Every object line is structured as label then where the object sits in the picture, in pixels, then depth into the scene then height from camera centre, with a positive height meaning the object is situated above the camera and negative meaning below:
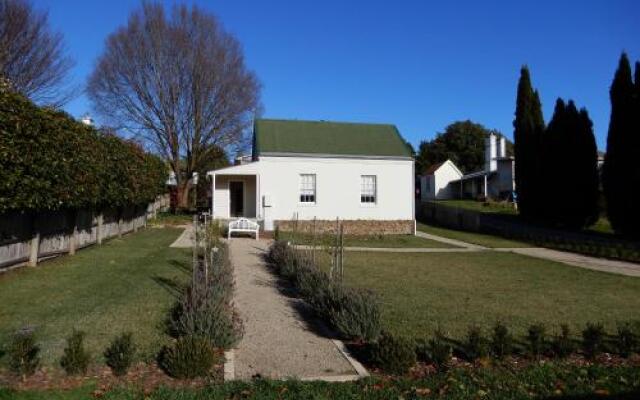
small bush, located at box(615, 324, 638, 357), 6.70 -1.71
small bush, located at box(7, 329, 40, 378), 5.42 -1.53
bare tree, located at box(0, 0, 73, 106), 24.89 +7.32
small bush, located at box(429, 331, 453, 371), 5.99 -1.65
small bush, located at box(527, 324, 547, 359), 6.51 -1.63
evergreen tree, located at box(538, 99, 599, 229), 30.09 +1.88
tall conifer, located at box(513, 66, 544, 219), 33.62 +3.81
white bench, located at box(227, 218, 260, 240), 22.95 -0.90
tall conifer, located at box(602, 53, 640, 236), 24.12 +2.28
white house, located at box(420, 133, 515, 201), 50.47 +2.72
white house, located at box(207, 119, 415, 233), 27.67 +1.23
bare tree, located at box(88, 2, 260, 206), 33.66 +7.88
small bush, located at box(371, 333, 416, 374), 5.82 -1.62
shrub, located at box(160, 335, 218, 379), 5.61 -1.61
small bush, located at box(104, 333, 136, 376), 5.59 -1.56
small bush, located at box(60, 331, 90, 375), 5.52 -1.57
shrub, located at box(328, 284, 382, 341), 7.05 -1.48
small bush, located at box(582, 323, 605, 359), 6.62 -1.65
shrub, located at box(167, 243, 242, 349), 6.66 -1.45
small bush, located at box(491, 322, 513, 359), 6.41 -1.63
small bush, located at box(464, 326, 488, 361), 6.27 -1.64
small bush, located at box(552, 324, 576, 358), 6.53 -1.69
